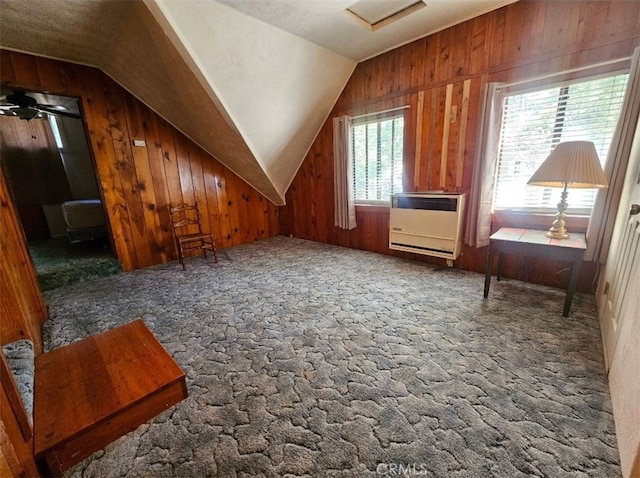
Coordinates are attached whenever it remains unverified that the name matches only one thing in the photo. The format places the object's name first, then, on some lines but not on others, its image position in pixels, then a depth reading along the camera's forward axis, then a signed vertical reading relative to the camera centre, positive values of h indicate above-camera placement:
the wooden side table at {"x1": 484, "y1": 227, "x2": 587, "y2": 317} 1.73 -0.53
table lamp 1.65 +0.01
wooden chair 3.24 -0.59
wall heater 2.60 -0.51
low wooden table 0.96 -0.85
